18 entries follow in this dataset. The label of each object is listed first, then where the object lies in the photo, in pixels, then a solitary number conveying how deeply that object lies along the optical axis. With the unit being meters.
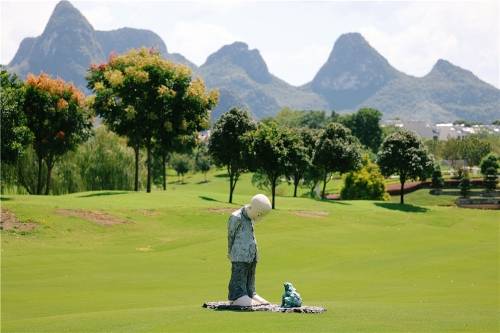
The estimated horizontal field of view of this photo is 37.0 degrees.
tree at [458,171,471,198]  100.69
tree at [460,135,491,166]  136.00
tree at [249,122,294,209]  59.88
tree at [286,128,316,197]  63.06
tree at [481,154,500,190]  105.75
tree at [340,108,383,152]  168.38
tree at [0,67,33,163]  49.72
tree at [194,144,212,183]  149.80
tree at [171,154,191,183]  147.00
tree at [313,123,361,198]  79.56
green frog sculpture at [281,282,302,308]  19.69
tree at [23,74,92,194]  63.25
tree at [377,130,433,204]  74.31
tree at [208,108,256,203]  62.56
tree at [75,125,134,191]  74.00
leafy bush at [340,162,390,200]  89.38
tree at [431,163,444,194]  105.59
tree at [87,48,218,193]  63.81
